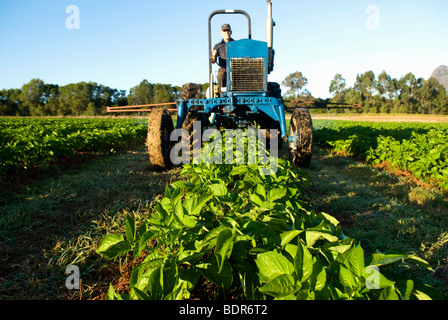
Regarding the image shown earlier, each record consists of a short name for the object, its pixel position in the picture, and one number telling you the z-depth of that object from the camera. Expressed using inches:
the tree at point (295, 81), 2997.8
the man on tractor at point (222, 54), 202.4
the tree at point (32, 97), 2160.4
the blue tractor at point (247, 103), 169.6
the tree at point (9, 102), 2000.5
